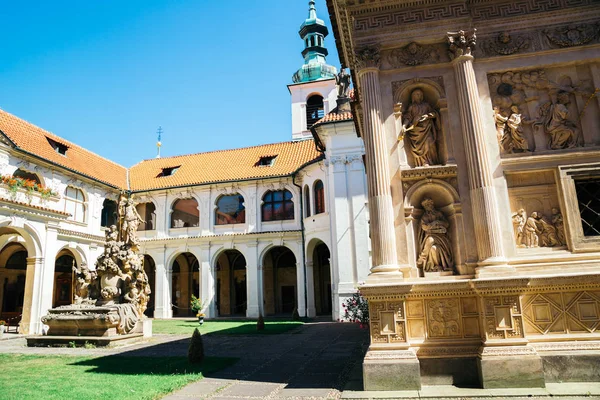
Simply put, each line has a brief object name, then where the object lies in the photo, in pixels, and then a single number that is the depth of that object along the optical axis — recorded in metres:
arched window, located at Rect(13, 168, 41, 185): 22.05
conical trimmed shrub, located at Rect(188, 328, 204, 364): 9.68
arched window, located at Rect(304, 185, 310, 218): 27.36
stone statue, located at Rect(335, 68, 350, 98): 23.77
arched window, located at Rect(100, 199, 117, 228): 28.59
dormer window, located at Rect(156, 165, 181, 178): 33.31
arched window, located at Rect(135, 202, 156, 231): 31.77
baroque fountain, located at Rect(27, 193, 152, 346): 13.85
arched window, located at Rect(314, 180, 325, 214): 25.64
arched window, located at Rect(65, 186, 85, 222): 25.31
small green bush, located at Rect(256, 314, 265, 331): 18.44
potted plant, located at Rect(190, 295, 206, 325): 24.39
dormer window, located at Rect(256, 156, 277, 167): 30.75
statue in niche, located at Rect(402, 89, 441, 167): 8.22
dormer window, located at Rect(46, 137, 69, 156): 26.22
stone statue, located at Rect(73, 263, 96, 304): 15.21
